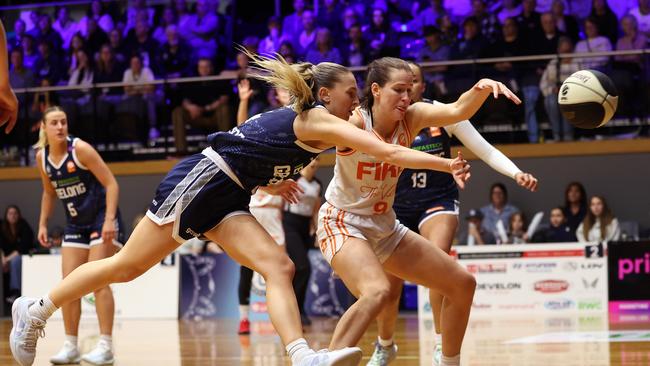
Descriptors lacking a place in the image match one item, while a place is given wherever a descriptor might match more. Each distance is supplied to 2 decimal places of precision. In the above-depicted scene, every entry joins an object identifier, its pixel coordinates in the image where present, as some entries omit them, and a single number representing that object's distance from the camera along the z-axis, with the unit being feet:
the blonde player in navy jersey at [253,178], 14.70
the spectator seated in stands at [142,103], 44.27
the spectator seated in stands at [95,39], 48.62
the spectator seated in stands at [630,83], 38.47
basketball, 16.48
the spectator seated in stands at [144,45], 47.19
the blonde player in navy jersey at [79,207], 22.77
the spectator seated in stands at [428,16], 44.04
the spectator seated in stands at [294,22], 46.03
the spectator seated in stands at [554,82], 39.01
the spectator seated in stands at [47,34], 49.78
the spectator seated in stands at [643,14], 40.37
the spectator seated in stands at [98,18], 50.55
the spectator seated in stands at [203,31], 46.98
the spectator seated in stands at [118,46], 47.14
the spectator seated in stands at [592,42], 40.06
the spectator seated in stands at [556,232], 37.42
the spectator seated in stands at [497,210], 39.42
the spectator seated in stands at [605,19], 40.68
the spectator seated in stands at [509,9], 42.80
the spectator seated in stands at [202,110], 42.60
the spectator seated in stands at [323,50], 43.11
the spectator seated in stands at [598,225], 37.09
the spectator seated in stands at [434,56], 39.91
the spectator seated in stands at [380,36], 42.34
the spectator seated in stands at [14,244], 42.75
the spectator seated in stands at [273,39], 45.47
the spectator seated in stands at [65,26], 50.52
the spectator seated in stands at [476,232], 38.60
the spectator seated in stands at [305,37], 44.73
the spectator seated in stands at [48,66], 48.21
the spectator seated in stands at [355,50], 42.90
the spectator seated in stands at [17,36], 50.19
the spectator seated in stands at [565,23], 41.37
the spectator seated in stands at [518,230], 38.27
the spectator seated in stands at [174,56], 46.21
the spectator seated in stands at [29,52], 48.83
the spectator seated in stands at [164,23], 48.65
